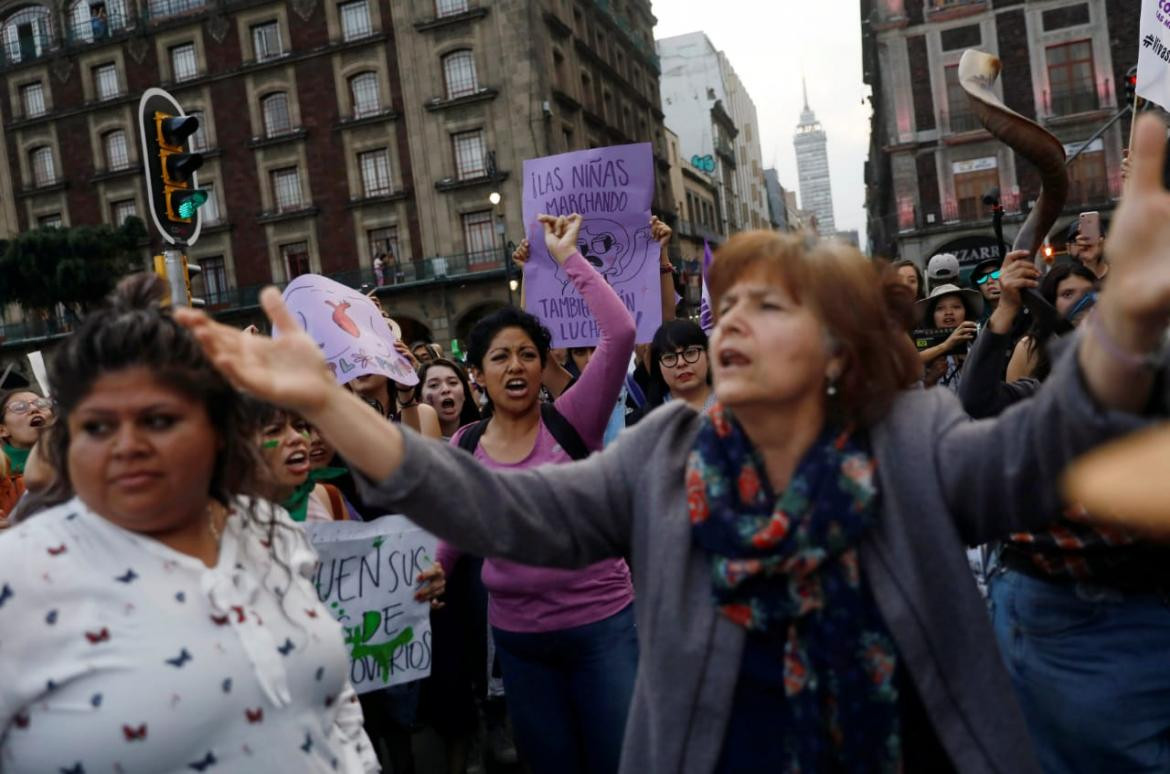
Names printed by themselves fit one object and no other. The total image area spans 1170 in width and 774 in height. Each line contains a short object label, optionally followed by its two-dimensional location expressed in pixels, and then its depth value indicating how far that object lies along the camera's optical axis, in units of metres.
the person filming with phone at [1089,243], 4.56
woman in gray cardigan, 1.72
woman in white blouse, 1.67
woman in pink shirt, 3.21
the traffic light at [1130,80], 8.10
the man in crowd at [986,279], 5.24
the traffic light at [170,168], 7.17
